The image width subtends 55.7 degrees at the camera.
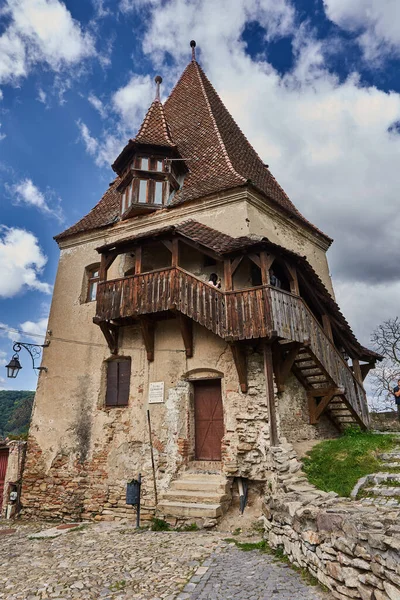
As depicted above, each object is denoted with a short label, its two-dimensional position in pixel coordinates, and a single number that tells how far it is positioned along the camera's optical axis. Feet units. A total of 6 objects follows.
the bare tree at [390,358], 79.20
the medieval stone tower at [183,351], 30.35
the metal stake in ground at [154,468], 31.60
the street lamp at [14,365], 38.06
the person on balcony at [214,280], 34.32
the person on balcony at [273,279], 33.60
